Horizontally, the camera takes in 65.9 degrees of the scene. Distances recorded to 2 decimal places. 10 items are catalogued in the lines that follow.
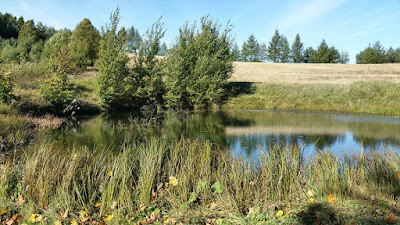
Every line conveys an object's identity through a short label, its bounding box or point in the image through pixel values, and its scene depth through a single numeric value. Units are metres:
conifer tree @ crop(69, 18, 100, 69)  30.94
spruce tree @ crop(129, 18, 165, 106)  26.14
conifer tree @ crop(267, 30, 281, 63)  79.75
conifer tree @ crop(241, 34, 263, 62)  79.19
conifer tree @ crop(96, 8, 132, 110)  23.73
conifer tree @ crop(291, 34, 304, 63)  78.94
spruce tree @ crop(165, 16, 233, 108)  27.12
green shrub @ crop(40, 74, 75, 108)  19.19
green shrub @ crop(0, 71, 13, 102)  14.75
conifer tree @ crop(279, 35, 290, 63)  78.94
